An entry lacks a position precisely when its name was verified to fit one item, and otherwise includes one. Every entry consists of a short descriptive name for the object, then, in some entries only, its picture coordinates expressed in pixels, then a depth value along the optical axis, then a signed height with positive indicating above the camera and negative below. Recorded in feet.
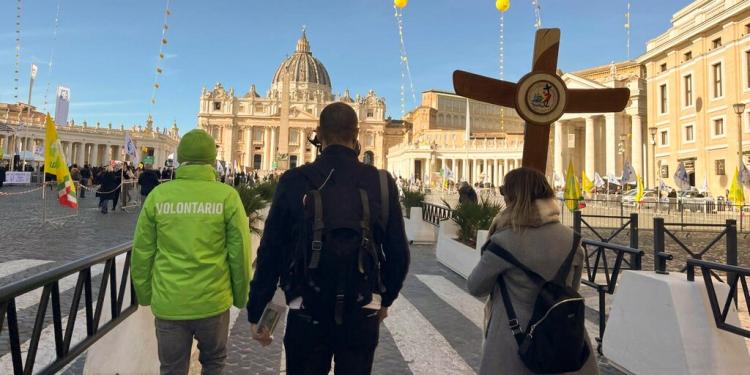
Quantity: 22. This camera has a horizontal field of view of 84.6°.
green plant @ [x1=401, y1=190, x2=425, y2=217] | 44.94 +0.44
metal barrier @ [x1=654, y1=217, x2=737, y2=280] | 11.14 -0.98
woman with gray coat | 6.56 -0.84
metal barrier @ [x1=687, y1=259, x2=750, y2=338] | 9.61 -1.91
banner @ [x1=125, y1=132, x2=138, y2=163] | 62.34 +6.93
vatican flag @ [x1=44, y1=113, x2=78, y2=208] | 36.17 +2.38
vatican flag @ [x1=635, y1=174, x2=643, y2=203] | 62.80 +3.21
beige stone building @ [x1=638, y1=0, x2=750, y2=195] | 85.35 +28.91
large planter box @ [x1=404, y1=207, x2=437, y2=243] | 39.11 -2.48
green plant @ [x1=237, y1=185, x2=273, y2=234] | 25.29 -0.40
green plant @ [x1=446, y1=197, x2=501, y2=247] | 26.91 -0.93
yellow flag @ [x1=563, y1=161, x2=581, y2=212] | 45.68 +2.22
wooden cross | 13.43 +3.89
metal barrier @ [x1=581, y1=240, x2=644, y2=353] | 13.10 -1.92
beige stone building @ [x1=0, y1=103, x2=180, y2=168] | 199.46 +29.90
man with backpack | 5.84 -0.81
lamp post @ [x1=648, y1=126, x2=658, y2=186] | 111.34 +14.14
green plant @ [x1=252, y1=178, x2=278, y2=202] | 34.34 +0.73
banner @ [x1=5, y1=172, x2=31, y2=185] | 86.79 +2.89
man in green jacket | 7.50 -1.20
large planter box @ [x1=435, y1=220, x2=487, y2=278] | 23.57 -2.96
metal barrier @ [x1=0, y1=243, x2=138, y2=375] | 6.15 -2.13
